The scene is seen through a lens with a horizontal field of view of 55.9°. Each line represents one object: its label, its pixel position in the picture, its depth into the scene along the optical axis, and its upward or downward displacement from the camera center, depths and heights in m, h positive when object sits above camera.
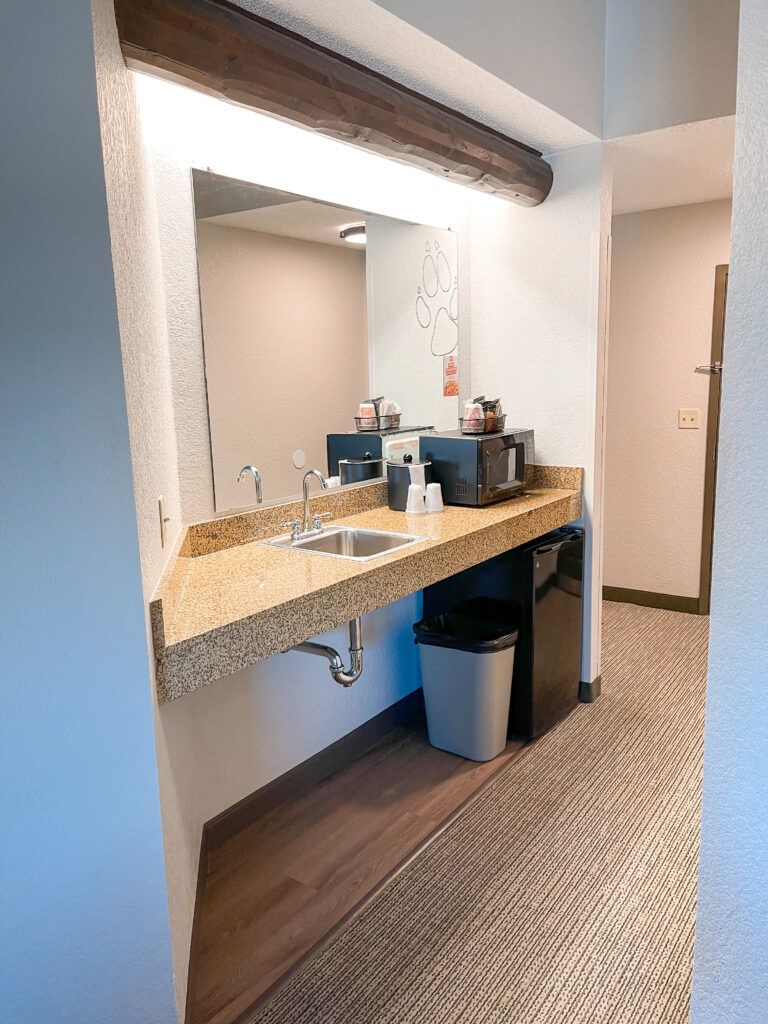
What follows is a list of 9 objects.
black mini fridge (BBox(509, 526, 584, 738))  2.78 -0.95
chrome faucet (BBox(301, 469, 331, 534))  2.46 -0.31
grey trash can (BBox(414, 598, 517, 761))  2.65 -1.06
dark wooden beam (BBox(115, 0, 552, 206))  1.56 +0.79
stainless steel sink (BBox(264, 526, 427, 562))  2.45 -0.51
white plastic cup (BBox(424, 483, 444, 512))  2.83 -0.42
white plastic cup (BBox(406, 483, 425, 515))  2.79 -0.41
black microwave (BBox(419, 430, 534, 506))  2.83 -0.30
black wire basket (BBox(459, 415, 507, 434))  2.96 -0.15
